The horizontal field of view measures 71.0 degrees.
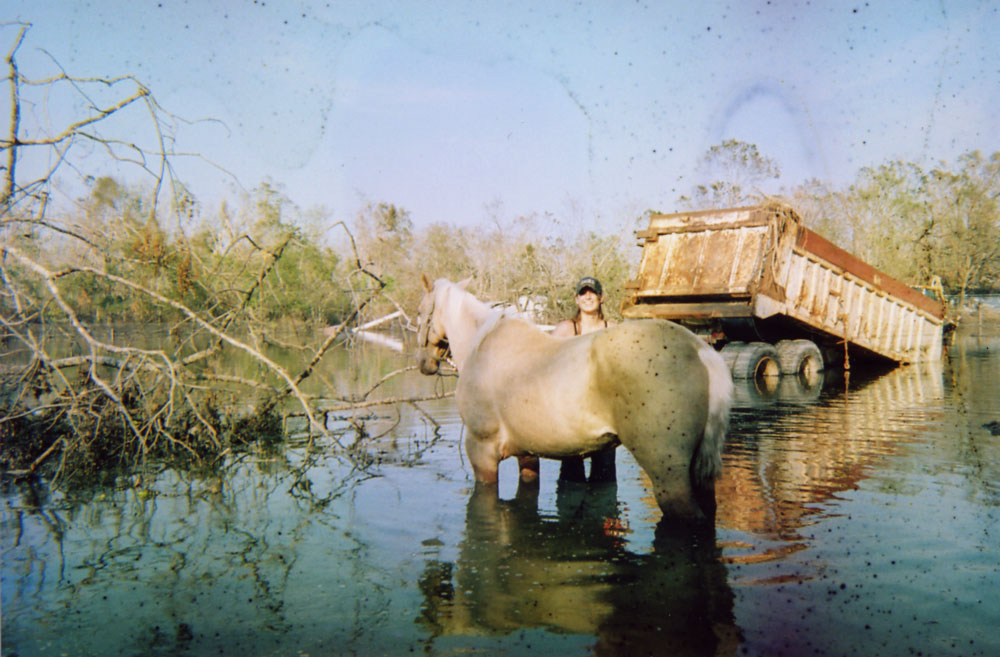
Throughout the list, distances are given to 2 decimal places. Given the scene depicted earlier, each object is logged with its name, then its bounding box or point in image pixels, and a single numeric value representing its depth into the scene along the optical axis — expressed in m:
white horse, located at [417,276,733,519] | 4.31
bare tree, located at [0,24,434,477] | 6.10
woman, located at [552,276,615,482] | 5.77
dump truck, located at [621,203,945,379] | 13.04
